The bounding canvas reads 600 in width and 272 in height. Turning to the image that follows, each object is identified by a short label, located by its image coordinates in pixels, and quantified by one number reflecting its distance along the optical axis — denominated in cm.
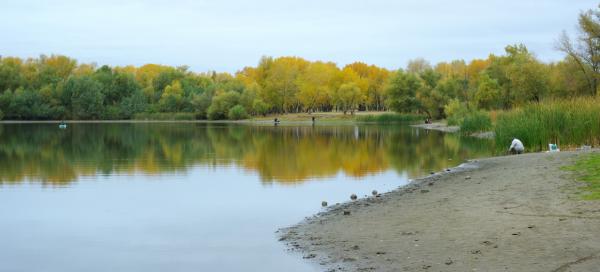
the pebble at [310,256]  1044
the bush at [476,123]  4861
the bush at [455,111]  7106
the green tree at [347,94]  12112
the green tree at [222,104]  12038
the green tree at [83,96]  12406
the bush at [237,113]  11856
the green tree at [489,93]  8188
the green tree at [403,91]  10162
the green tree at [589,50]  6125
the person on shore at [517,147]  2569
